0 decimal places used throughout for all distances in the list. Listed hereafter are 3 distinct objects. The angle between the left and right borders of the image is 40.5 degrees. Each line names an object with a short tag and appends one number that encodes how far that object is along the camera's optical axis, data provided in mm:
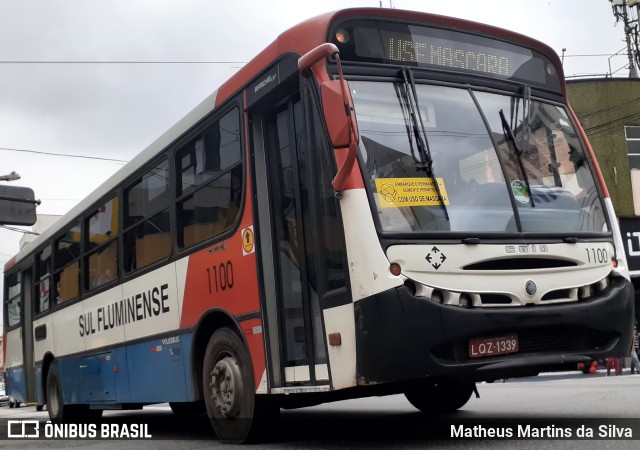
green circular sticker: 6605
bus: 6039
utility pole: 28672
